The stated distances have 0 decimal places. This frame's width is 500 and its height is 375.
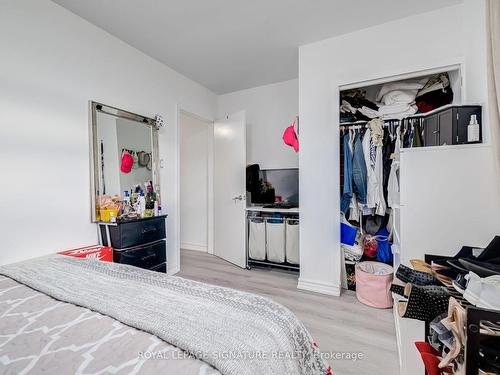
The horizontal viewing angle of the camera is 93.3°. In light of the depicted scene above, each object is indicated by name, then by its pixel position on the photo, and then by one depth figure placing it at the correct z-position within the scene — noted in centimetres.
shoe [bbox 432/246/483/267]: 130
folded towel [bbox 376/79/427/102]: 248
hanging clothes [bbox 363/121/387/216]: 251
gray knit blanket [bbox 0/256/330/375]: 67
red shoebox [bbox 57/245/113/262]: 191
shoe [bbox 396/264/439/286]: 115
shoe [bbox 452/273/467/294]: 95
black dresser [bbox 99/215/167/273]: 216
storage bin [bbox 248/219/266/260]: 322
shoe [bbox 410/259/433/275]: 130
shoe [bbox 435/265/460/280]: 117
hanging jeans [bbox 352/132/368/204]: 254
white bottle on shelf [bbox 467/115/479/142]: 148
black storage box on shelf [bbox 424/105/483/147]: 155
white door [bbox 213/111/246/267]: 336
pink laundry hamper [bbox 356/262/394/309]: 217
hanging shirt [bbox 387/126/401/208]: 225
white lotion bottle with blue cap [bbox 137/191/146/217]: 253
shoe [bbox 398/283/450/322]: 96
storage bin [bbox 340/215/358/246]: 253
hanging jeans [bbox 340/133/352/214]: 256
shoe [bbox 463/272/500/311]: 79
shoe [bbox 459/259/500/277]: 97
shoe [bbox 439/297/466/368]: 75
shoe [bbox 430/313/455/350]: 86
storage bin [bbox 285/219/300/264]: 305
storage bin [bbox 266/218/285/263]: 312
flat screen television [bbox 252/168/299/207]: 333
